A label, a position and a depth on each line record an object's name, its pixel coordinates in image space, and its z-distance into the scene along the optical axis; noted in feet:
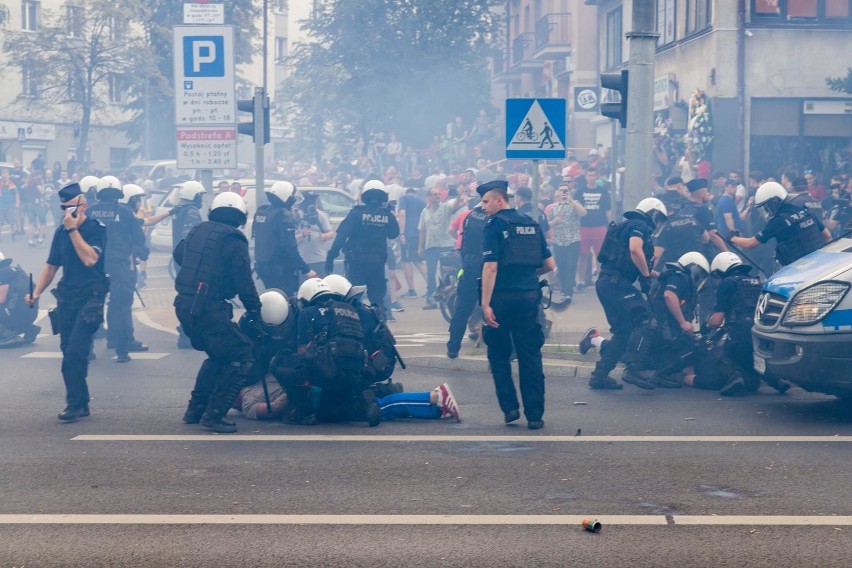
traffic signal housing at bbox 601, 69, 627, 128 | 40.27
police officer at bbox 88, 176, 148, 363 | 40.98
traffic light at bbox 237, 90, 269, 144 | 49.24
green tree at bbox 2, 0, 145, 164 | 151.33
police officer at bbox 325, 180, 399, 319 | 42.75
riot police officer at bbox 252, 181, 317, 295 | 41.22
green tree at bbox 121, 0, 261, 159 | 151.94
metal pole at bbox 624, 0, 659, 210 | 39.37
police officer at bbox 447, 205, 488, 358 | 38.47
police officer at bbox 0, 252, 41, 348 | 43.80
